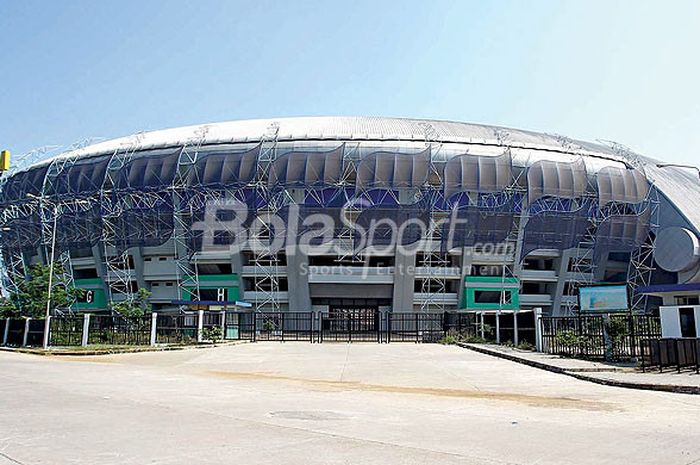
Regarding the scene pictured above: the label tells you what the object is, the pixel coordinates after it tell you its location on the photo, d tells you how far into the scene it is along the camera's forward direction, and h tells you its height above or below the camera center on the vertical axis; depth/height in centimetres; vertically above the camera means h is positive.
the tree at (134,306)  3881 +167
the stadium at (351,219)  5216 +986
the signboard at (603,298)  2420 +127
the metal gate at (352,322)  4782 +59
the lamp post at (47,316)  3047 +57
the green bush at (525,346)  2989 -86
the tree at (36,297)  3503 +174
